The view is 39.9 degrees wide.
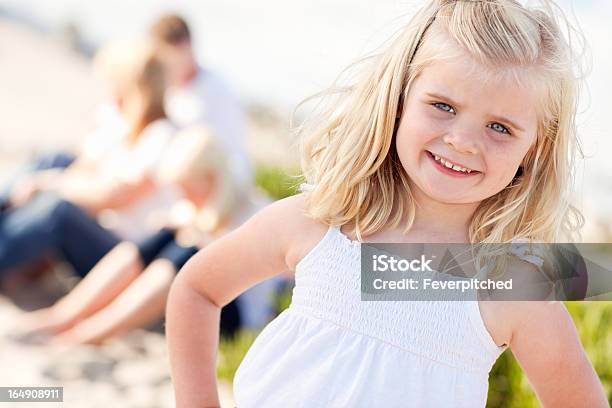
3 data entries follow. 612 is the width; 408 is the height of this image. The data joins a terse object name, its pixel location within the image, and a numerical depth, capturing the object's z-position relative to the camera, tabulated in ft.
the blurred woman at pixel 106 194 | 12.93
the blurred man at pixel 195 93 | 15.23
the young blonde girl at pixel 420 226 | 4.24
